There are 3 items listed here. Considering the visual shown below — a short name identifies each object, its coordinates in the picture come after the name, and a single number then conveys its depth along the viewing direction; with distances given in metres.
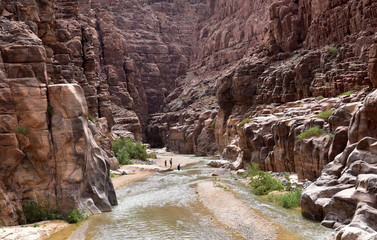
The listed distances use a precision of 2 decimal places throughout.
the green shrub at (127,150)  57.00
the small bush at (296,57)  60.33
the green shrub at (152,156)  72.82
